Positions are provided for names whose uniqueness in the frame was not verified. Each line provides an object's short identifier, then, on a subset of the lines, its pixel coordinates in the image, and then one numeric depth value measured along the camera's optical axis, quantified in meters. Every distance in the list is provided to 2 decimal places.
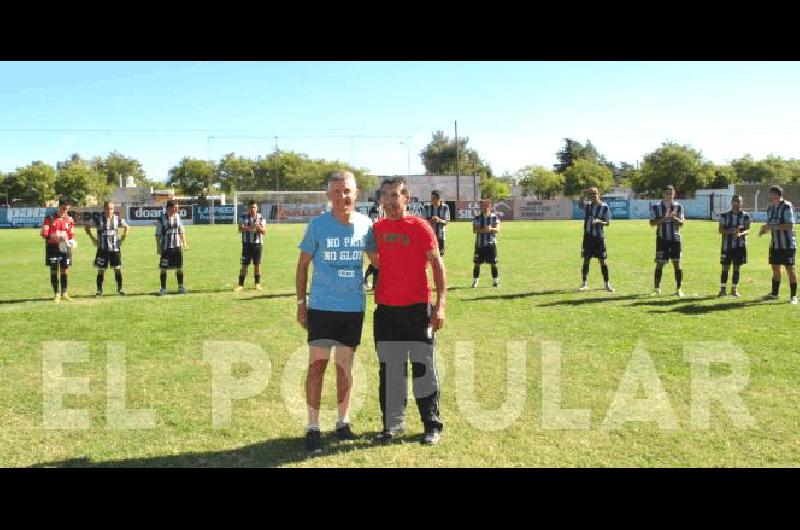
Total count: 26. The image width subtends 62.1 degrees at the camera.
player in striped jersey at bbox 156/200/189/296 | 14.52
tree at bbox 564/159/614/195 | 101.69
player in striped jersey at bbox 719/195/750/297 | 13.17
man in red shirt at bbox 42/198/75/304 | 13.98
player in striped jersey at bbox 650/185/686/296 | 13.34
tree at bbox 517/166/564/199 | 106.56
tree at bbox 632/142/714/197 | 86.50
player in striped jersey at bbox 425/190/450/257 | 15.56
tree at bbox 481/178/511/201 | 105.50
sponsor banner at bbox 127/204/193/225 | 59.19
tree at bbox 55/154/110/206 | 93.69
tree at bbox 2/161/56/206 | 93.31
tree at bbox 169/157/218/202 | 96.88
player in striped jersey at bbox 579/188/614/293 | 14.09
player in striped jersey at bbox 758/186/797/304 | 12.56
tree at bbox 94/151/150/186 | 132.54
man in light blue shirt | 5.25
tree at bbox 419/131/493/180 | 124.00
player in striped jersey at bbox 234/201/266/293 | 15.30
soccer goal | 62.38
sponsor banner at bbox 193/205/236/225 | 61.78
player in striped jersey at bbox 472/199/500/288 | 15.41
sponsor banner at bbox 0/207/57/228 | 59.47
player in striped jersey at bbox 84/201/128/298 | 14.48
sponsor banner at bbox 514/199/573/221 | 63.71
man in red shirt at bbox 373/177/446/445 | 5.34
